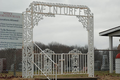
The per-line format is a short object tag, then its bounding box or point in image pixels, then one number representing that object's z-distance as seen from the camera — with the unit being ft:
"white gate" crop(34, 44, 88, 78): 35.63
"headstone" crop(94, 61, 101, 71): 53.50
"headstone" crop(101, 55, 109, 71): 53.36
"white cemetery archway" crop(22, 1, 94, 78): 31.37
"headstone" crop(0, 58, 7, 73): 42.80
